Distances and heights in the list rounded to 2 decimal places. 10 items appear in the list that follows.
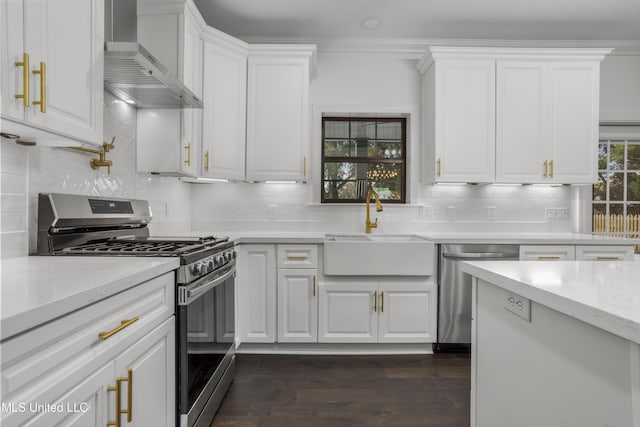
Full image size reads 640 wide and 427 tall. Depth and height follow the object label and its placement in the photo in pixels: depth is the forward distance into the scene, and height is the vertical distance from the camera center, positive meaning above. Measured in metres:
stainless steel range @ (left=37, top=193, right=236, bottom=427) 1.66 -0.29
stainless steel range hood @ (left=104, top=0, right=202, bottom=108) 1.71 +0.70
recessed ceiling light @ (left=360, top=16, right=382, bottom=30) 3.30 +1.65
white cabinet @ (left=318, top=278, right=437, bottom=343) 3.00 -0.79
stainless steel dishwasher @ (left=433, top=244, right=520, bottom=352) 3.03 -0.62
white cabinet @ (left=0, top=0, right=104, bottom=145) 1.18 +0.48
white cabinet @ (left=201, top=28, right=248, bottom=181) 3.02 +0.84
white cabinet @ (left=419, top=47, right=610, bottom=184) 3.31 +0.85
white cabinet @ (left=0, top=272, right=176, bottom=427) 0.80 -0.42
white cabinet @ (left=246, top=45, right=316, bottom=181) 3.26 +0.83
